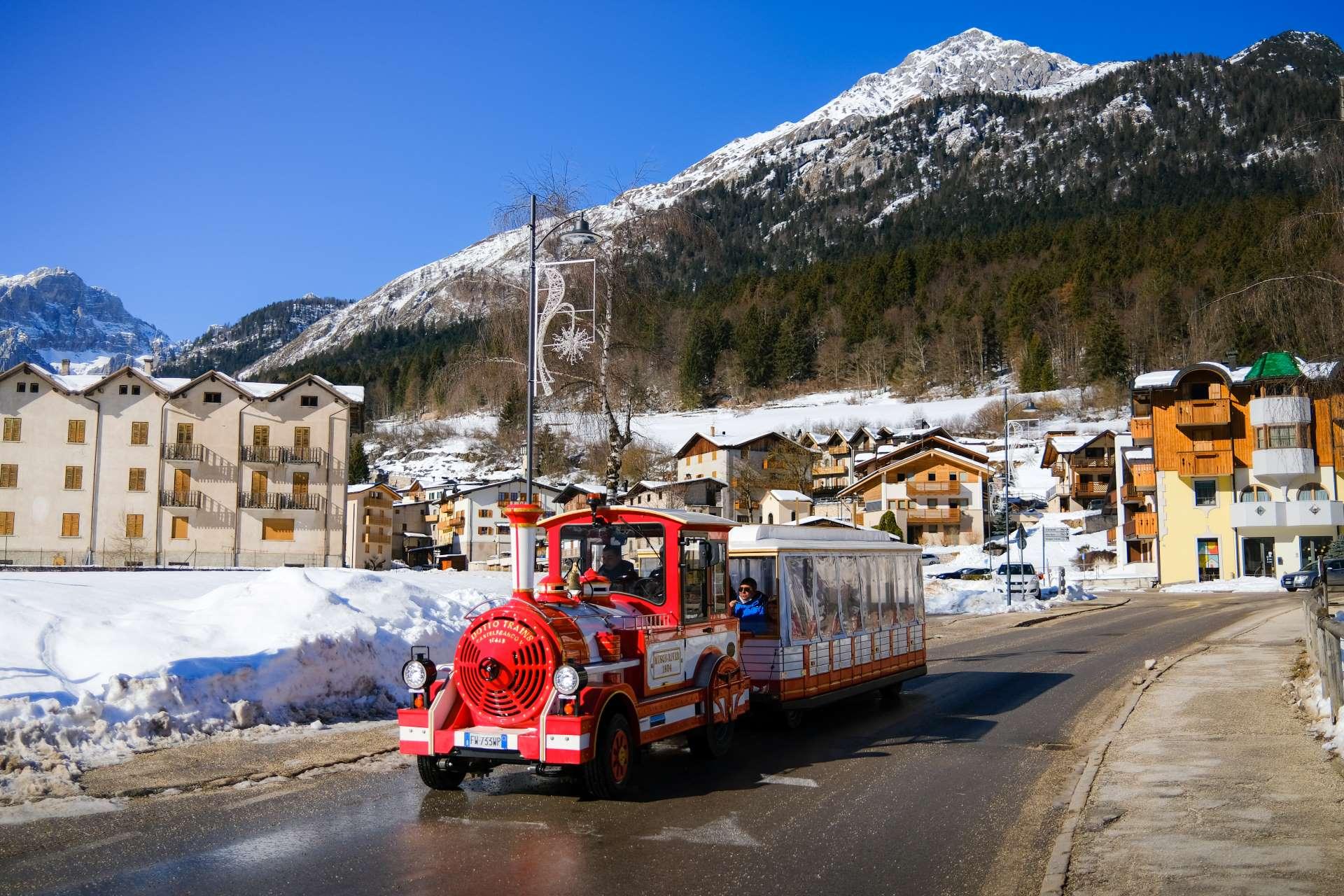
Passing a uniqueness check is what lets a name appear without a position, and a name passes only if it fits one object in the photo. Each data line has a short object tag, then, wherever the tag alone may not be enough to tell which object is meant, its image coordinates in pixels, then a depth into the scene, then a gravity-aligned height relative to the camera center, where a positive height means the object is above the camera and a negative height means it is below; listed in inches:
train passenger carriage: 499.2 -29.1
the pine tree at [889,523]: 3253.0 +112.9
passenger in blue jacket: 500.1 -22.9
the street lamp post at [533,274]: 652.7 +182.6
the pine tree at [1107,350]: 4936.0 +969.6
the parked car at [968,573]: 2431.1 -31.8
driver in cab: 431.5 -3.1
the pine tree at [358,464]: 4680.1 +433.2
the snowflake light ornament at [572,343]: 757.3 +158.1
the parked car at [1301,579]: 1774.5 -36.0
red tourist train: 353.7 -34.1
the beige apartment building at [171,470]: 2186.3 +197.0
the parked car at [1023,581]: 1727.1 -41.4
